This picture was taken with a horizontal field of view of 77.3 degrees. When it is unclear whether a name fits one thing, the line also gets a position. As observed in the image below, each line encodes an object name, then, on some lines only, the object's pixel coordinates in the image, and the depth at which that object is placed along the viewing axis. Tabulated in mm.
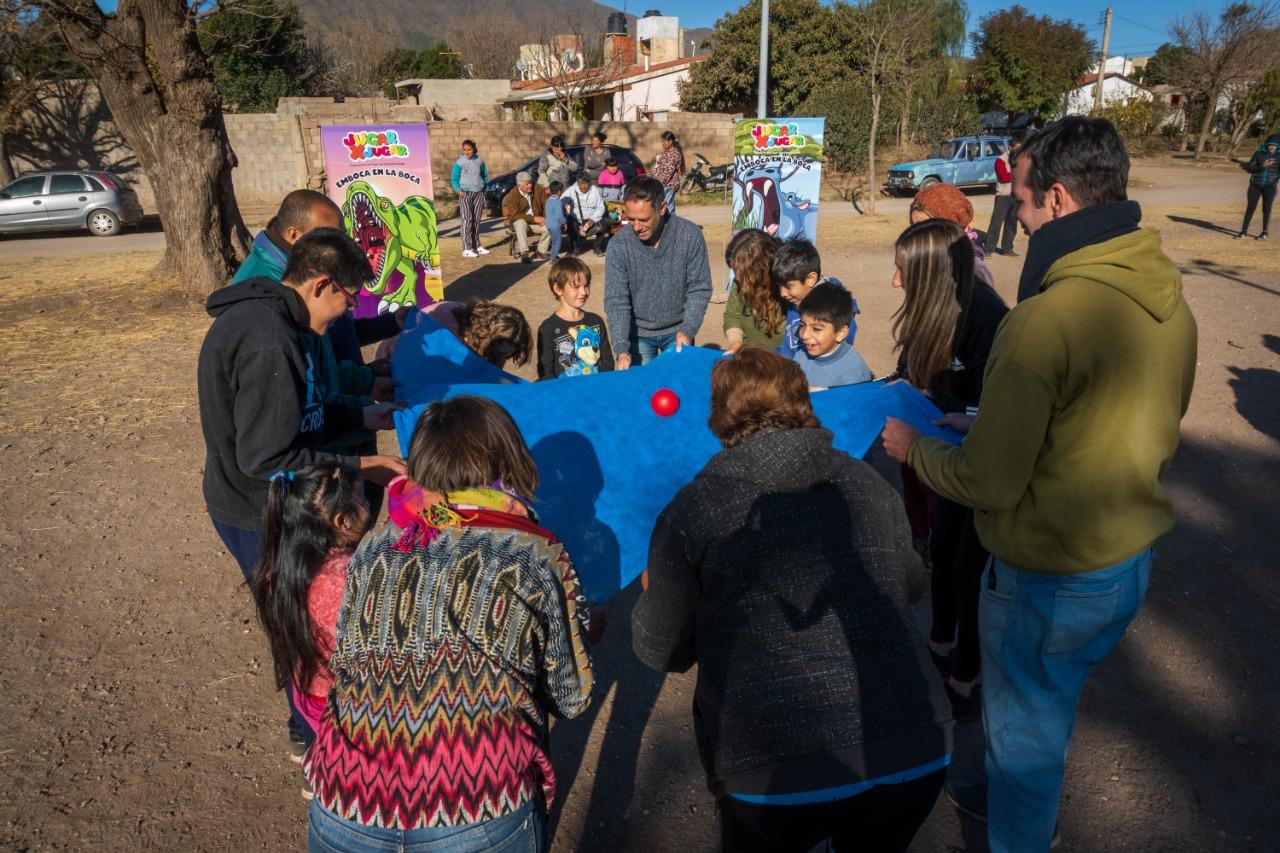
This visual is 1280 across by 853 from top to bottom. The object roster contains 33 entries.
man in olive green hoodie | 1953
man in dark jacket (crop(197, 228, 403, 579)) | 2588
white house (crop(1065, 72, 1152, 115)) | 51156
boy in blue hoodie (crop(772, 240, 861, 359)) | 4359
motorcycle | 25219
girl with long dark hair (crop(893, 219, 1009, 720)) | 3158
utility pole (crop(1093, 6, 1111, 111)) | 32188
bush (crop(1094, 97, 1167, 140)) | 38500
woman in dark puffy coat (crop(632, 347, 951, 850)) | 1766
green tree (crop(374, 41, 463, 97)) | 45562
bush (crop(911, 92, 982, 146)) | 31828
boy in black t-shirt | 4625
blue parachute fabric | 3051
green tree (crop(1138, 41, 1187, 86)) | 41475
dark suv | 19453
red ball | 3363
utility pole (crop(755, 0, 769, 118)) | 15117
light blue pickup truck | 24094
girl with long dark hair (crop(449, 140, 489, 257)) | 15125
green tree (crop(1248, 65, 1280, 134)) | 35625
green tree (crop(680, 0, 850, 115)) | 31516
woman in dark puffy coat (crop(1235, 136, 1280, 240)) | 14125
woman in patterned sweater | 1700
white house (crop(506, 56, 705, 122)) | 38469
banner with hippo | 11031
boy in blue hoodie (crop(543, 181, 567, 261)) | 14609
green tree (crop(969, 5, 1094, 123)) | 36125
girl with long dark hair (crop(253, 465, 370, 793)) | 2291
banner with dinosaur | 10016
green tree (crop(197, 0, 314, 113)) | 32844
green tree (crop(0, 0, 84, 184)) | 21672
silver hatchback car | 18531
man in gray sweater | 5000
